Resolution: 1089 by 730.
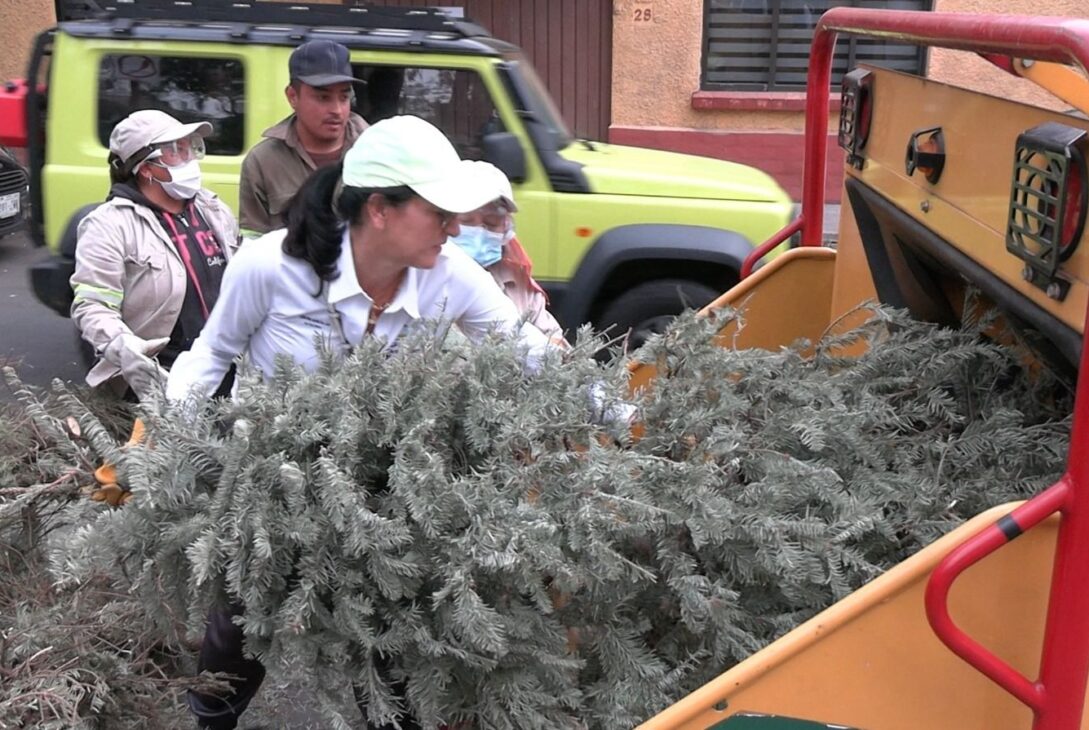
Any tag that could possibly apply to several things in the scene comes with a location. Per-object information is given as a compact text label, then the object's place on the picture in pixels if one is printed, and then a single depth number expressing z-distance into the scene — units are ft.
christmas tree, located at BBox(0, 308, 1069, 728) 6.09
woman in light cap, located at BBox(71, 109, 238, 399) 11.34
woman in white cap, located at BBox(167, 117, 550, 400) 7.59
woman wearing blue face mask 11.43
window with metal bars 39.52
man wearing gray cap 13.53
